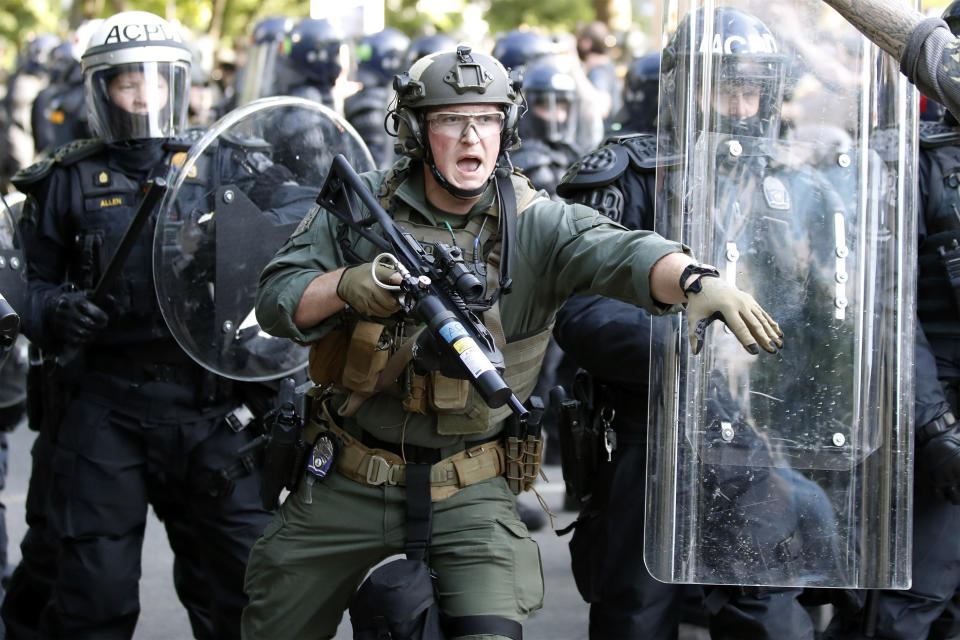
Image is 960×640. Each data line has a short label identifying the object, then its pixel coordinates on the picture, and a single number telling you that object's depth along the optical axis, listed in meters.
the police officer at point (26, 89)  13.23
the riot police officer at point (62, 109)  10.42
